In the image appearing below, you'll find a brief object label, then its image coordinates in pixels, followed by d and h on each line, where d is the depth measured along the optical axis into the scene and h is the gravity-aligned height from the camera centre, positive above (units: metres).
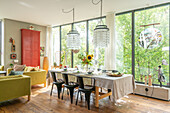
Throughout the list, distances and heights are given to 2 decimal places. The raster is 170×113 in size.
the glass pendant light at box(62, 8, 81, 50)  3.98 +0.50
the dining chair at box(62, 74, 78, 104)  3.47 -0.82
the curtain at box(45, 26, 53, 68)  7.25 +0.58
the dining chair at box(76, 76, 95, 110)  3.12 -0.83
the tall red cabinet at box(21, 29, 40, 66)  6.38 +0.42
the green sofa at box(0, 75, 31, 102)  3.15 -0.81
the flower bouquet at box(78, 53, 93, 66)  3.73 -0.11
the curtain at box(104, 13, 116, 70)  4.80 +0.28
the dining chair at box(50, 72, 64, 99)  3.82 -0.82
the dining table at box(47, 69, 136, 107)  2.86 -0.65
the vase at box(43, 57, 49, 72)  7.09 -0.47
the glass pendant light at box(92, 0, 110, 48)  3.25 +0.49
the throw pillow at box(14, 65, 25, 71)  5.29 -0.50
